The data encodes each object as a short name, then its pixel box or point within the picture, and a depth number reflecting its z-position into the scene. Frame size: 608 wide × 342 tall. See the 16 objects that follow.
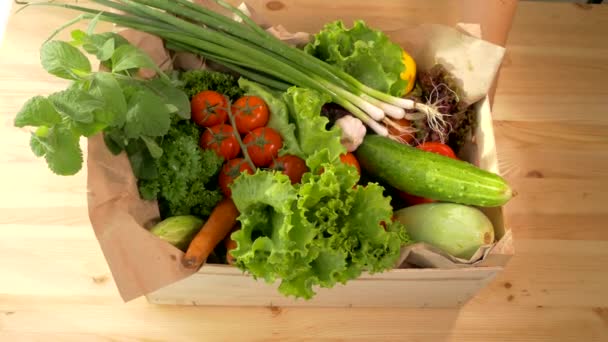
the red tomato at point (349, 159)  0.92
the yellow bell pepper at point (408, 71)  1.04
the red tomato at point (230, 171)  0.88
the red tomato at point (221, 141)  0.89
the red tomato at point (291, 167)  0.88
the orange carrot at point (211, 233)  0.79
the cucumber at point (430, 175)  0.87
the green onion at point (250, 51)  0.91
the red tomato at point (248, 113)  0.92
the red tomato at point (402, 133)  1.01
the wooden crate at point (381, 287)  0.82
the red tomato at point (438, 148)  0.98
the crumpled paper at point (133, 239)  0.77
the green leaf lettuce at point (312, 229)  0.74
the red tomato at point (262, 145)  0.89
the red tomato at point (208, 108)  0.91
